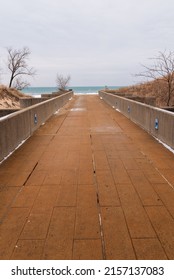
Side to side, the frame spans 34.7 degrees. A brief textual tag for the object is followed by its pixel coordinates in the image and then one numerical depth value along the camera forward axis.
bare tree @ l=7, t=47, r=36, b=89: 59.48
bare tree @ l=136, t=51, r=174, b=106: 20.75
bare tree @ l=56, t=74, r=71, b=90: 86.00
